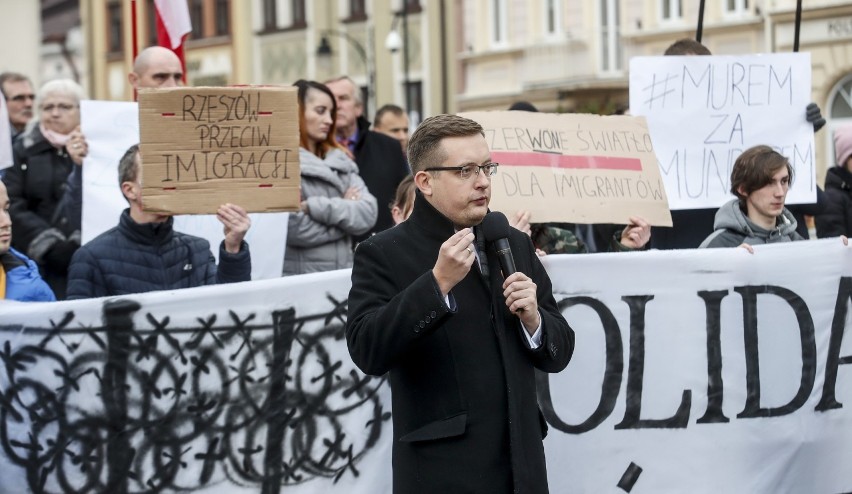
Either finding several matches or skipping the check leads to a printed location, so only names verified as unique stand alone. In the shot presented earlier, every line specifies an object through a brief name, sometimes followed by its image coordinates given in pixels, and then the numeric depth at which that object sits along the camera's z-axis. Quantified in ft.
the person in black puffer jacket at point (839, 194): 27.30
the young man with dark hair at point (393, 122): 33.14
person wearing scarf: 23.94
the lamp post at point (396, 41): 91.09
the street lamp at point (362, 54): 84.48
